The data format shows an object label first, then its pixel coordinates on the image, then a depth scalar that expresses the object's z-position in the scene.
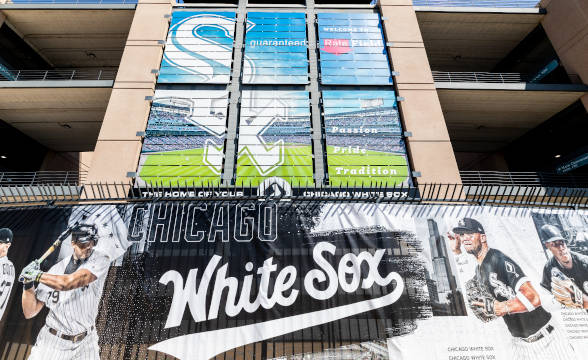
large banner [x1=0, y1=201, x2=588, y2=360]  6.85
